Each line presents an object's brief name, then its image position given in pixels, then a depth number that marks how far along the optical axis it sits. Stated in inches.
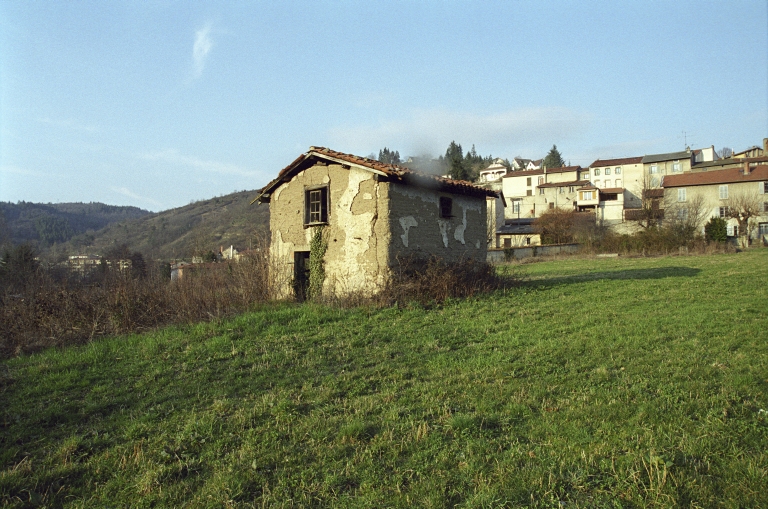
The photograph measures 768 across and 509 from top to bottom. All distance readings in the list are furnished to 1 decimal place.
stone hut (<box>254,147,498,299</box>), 501.4
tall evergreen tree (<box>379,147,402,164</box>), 2327.8
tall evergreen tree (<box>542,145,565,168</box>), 3834.9
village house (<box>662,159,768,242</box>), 1726.1
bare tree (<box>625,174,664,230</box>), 1707.7
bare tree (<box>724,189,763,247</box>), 1587.1
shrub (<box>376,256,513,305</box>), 469.1
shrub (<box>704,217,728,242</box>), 1439.5
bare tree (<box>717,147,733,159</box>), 3710.9
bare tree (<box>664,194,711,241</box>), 1382.9
